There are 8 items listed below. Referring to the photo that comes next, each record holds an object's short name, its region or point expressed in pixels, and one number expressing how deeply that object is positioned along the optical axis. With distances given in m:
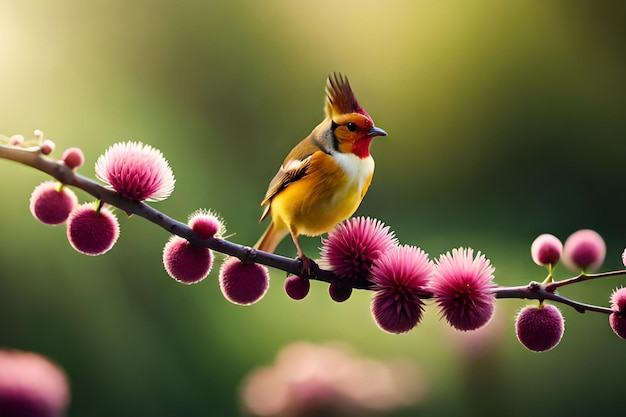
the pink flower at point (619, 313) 3.58
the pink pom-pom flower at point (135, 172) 3.53
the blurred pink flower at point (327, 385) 4.42
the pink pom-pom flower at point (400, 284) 3.57
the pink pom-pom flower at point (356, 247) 3.59
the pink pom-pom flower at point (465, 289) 3.56
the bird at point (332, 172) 3.69
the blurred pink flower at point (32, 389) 3.41
